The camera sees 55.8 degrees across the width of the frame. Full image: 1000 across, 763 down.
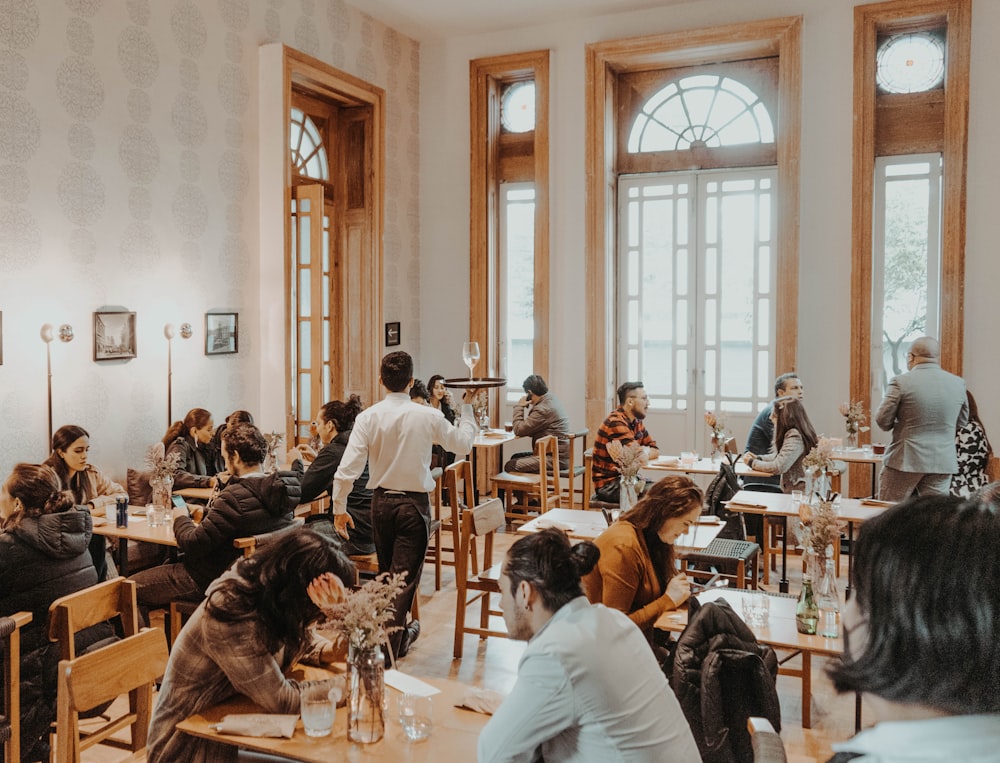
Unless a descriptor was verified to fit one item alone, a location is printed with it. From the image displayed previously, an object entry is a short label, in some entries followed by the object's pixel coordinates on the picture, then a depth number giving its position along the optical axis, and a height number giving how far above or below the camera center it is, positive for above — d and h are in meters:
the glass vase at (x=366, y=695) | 2.59 -0.99
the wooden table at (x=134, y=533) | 5.09 -1.07
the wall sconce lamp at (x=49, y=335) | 6.09 +0.03
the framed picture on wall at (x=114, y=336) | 6.52 +0.02
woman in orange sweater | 3.85 -0.89
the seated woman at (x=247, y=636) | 2.71 -0.86
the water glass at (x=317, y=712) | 2.60 -1.03
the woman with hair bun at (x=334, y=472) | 5.87 -0.88
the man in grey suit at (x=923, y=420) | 6.25 -0.55
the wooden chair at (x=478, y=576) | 5.13 -1.30
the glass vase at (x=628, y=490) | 5.19 -0.84
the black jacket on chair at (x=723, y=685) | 2.96 -1.10
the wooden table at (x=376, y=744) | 2.51 -1.10
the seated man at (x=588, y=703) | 2.28 -0.89
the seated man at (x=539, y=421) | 8.62 -0.75
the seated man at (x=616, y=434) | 7.29 -0.74
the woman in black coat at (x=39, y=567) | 3.74 -0.97
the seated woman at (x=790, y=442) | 6.64 -0.74
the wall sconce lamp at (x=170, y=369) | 7.12 -0.22
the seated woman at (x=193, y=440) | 6.63 -0.72
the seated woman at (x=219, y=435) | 6.41 -0.72
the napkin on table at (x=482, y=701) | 2.79 -1.08
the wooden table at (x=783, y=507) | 5.69 -1.06
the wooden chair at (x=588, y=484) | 7.33 -1.21
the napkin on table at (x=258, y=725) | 2.60 -1.07
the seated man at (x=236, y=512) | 4.62 -0.86
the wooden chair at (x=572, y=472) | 8.41 -1.23
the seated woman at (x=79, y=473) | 5.30 -0.79
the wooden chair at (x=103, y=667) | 2.78 -1.04
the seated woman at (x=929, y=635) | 0.94 -0.30
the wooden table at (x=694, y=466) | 7.09 -0.99
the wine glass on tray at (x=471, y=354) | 8.75 -0.14
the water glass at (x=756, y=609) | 3.80 -1.12
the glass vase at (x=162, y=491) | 5.54 -0.89
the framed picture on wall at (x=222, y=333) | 7.56 +0.05
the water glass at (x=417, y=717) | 2.61 -1.05
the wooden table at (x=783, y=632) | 3.55 -1.15
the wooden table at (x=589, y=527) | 4.90 -1.06
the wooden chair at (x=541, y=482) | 7.97 -1.27
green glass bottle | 3.67 -1.07
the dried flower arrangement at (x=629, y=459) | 5.17 -0.67
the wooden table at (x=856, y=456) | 7.33 -0.94
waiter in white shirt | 5.30 -0.76
